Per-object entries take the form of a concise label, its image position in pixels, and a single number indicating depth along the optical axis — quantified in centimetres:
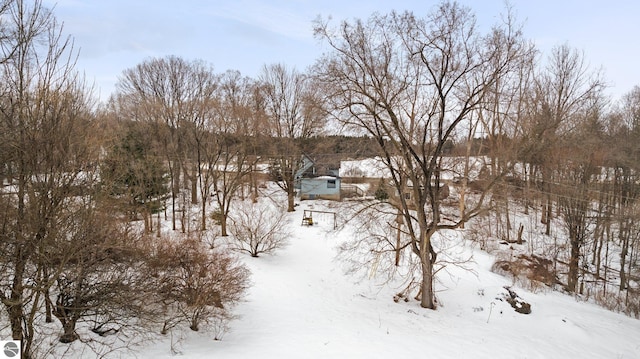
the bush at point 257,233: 1530
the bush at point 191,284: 827
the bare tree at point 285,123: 2631
